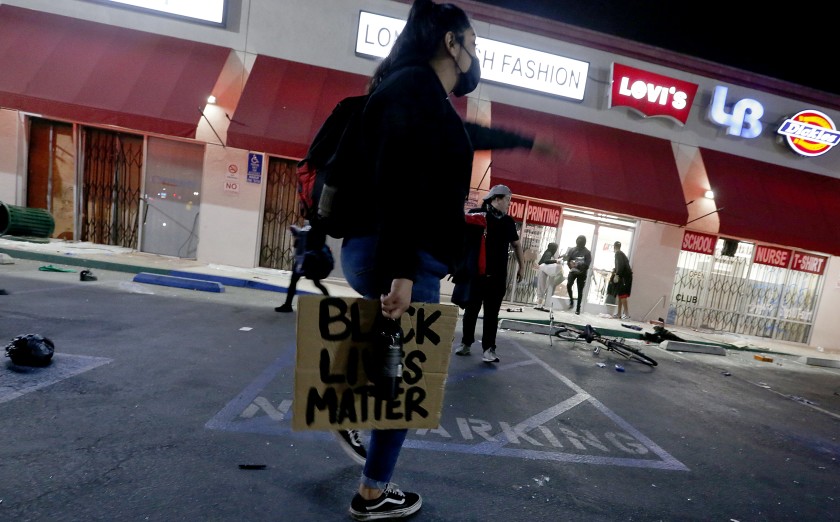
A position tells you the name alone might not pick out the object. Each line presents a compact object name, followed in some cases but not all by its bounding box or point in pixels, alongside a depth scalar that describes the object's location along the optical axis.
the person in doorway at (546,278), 10.01
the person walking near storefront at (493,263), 5.09
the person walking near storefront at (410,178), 1.50
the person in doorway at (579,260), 10.09
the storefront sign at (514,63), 10.09
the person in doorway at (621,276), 10.70
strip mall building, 9.00
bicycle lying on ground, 6.41
